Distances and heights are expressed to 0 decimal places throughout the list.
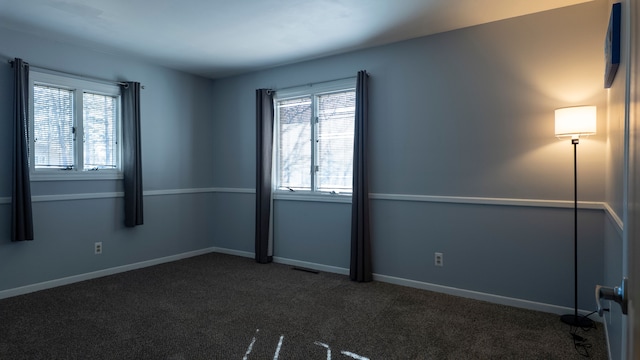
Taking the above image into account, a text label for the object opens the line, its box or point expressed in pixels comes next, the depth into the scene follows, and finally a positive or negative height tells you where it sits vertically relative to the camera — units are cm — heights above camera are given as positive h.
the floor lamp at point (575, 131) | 256 +31
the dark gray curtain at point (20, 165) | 330 +12
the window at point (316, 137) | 412 +47
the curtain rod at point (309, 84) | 406 +112
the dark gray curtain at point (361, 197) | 382 -24
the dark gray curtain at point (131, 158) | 419 +22
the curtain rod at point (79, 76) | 354 +110
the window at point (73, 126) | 357 +55
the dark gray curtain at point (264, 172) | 462 +5
